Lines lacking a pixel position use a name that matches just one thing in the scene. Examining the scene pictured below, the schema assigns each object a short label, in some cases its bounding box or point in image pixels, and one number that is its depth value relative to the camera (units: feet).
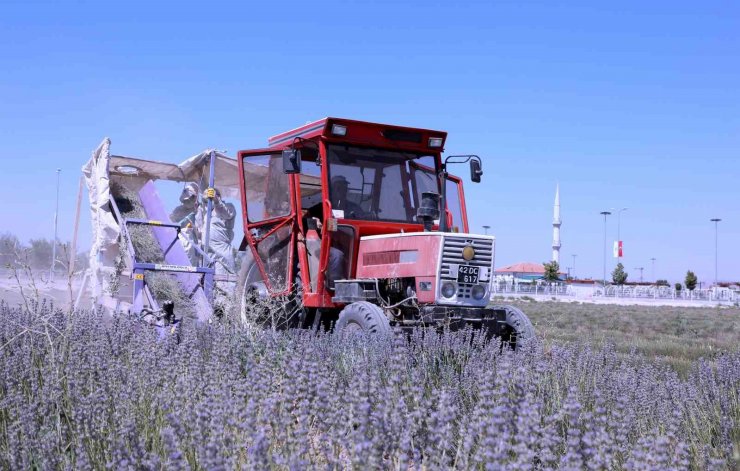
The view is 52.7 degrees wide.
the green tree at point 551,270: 278.46
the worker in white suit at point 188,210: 38.60
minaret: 416.87
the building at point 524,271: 385.50
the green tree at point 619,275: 290.56
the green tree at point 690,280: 261.65
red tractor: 24.91
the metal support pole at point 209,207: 36.81
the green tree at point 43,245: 105.85
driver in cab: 26.63
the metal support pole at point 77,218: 36.01
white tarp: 34.51
